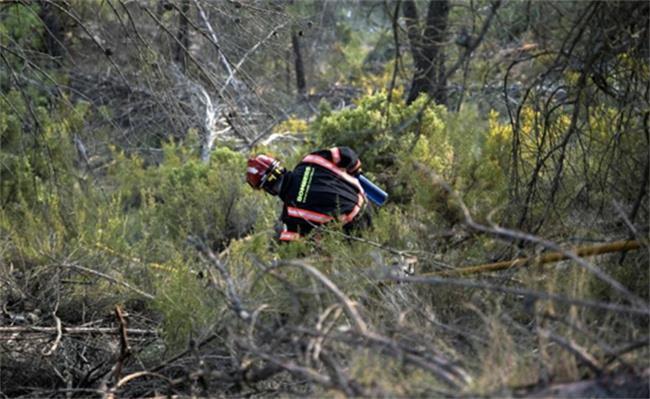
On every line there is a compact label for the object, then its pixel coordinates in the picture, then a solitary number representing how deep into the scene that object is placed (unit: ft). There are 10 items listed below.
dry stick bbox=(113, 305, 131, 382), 33.91
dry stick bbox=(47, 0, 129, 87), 44.93
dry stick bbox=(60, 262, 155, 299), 48.15
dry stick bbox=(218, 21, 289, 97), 48.66
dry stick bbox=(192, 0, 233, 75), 46.48
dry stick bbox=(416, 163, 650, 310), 21.83
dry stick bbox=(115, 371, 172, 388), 31.09
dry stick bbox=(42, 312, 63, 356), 37.40
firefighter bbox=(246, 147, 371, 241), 53.42
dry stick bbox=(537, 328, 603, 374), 21.91
